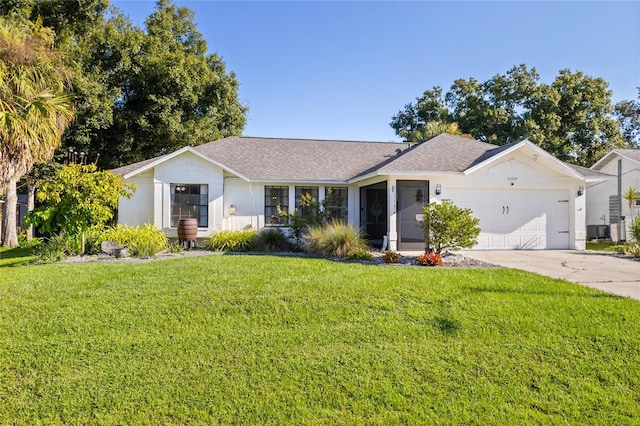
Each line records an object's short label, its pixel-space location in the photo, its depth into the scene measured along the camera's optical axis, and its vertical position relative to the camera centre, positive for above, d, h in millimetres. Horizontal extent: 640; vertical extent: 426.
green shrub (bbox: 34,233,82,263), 10453 -921
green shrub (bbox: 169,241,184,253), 12109 -1011
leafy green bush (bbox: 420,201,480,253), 10070 -254
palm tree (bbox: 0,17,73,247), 9320 +2944
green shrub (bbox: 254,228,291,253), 13098 -866
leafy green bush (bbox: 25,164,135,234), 10686 +454
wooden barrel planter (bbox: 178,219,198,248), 13070 -484
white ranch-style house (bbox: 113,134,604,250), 13094 +1032
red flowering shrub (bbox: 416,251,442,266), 9445 -1061
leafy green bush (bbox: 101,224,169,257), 11023 -677
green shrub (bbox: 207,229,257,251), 12867 -825
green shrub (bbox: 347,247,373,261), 10430 -1040
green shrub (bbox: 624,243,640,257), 11488 -990
